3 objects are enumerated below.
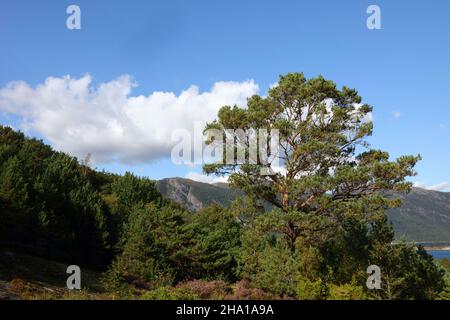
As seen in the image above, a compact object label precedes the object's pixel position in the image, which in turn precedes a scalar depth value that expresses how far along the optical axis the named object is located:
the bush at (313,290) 19.55
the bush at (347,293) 18.81
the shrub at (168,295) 15.02
